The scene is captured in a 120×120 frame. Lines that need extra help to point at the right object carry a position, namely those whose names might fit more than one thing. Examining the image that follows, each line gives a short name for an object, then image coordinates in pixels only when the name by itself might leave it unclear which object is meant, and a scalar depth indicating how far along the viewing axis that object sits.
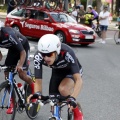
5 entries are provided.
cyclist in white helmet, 3.71
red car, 15.33
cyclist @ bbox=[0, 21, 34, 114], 4.93
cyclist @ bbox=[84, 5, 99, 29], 18.81
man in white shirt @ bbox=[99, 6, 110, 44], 16.95
